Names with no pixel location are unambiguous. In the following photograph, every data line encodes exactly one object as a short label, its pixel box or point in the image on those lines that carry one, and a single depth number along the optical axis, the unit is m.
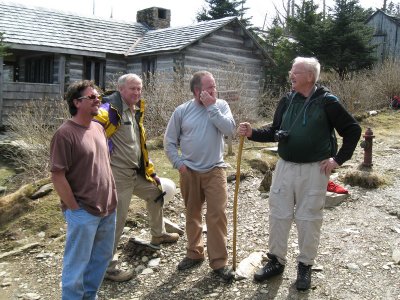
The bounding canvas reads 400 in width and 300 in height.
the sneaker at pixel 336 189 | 5.91
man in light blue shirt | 3.77
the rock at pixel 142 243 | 4.55
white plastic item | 5.49
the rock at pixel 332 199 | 5.73
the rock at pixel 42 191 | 6.00
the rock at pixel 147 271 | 4.23
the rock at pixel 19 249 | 4.84
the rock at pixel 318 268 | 3.98
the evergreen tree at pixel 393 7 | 44.56
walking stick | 4.00
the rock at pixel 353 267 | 3.98
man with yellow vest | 3.74
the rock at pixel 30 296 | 3.96
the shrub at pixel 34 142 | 8.40
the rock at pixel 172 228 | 5.05
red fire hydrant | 6.95
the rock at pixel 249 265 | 3.91
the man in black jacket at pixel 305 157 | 3.44
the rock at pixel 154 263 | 4.34
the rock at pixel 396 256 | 4.05
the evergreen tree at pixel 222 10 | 23.25
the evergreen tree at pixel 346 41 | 16.69
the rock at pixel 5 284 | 4.24
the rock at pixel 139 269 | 4.28
